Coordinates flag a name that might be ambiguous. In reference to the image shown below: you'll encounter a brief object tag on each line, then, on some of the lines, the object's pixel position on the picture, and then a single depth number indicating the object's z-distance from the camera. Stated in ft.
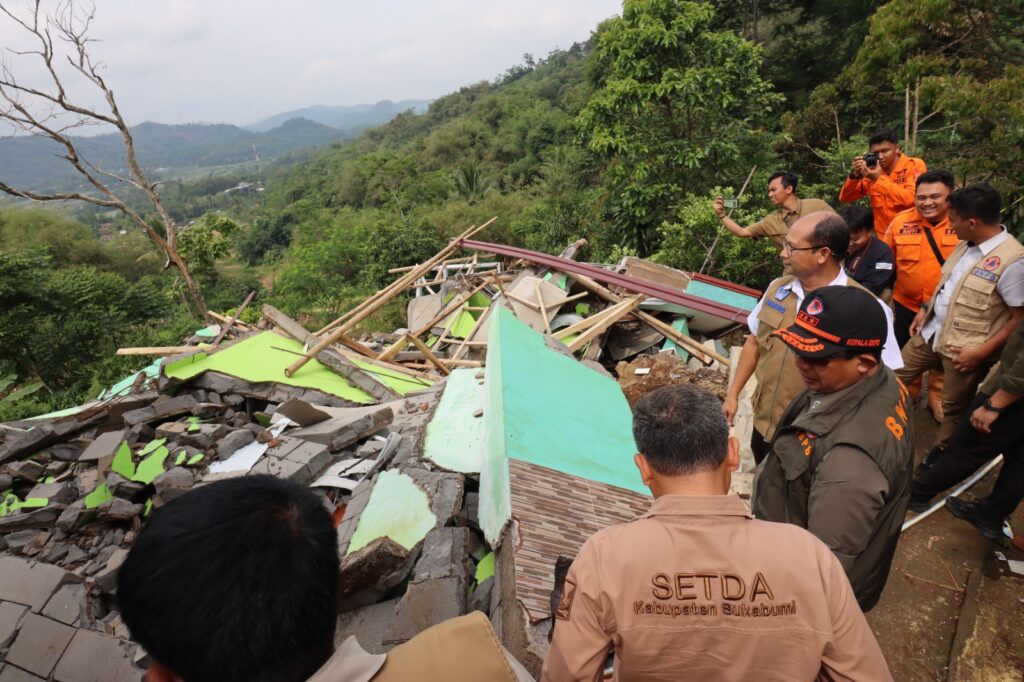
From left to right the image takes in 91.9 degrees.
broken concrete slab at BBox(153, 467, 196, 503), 11.30
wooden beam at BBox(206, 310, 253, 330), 25.01
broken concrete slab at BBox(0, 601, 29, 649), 8.00
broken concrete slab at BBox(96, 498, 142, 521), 11.08
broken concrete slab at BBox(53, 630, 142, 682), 7.30
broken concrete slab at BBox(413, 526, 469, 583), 6.97
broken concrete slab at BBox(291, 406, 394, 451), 11.99
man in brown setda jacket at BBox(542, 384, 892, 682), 3.33
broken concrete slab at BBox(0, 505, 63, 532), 11.00
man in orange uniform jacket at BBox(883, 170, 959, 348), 9.91
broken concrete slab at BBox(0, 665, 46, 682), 7.43
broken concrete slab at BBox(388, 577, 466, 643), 6.49
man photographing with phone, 11.80
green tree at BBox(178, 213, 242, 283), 60.95
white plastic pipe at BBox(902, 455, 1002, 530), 9.23
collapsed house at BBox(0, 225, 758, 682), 7.06
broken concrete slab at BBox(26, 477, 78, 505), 11.72
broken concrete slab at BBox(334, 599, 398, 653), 6.72
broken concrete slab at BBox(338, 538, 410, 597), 6.97
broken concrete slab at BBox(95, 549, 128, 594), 9.43
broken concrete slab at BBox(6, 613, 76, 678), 7.48
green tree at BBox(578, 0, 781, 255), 25.30
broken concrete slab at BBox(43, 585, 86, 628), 8.41
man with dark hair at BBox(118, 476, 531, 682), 2.72
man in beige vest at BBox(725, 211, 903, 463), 7.38
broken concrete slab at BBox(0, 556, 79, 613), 8.61
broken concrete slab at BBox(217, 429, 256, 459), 12.43
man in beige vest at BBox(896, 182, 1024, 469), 8.38
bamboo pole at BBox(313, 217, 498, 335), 20.65
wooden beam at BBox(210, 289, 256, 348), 21.06
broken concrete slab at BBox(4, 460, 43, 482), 12.71
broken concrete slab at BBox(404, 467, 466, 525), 8.32
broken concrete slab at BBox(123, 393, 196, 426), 14.10
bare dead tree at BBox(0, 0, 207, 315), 30.94
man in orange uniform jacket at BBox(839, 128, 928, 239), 12.49
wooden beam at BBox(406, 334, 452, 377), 19.72
